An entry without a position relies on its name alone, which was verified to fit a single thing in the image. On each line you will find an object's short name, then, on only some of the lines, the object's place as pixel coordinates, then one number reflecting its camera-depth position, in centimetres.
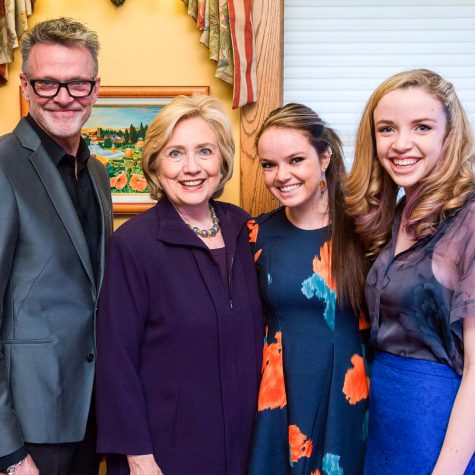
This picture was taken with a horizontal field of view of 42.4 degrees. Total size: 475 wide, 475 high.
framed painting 258
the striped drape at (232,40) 247
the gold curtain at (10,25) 247
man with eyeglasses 164
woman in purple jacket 169
